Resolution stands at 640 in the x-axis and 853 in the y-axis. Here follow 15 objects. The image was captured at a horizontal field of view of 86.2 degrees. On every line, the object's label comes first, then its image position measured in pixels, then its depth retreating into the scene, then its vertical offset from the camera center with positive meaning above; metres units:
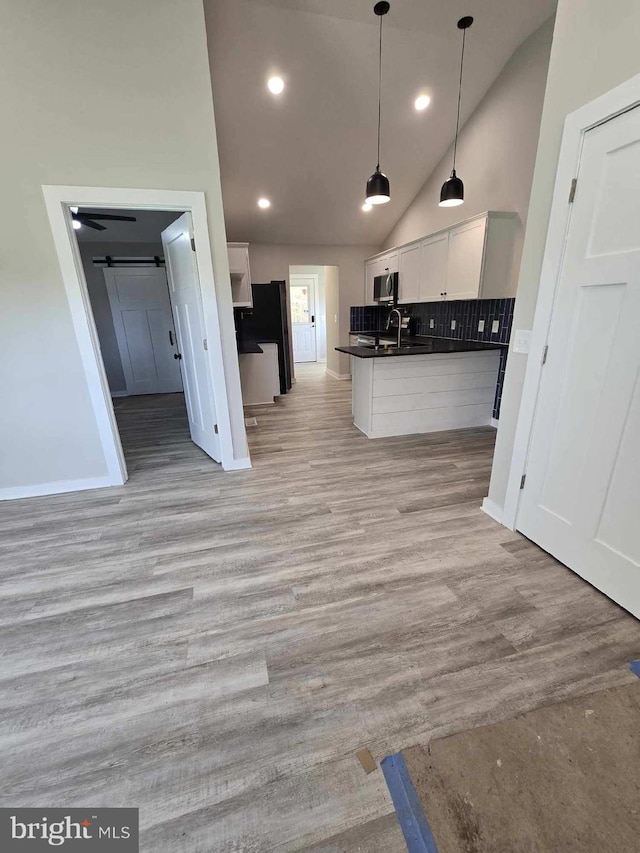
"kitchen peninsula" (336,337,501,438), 3.62 -0.79
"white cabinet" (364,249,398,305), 5.43 +0.77
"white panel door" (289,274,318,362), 8.98 -0.02
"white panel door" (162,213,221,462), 2.77 -0.09
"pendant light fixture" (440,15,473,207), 3.29 +1.11
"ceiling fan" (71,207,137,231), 3.16 +0.98
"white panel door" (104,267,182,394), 5.62 -0.15
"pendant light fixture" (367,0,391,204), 3.10 +1.09
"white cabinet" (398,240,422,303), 4.79 +0.57
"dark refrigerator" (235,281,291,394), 5.56 -0.04
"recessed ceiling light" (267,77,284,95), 3.47 +2.26
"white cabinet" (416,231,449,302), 4.24 +0.56
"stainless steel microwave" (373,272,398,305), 5.33 +0.40
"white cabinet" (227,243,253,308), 3.93 +0.49
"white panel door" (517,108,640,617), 1.43 -0.32
